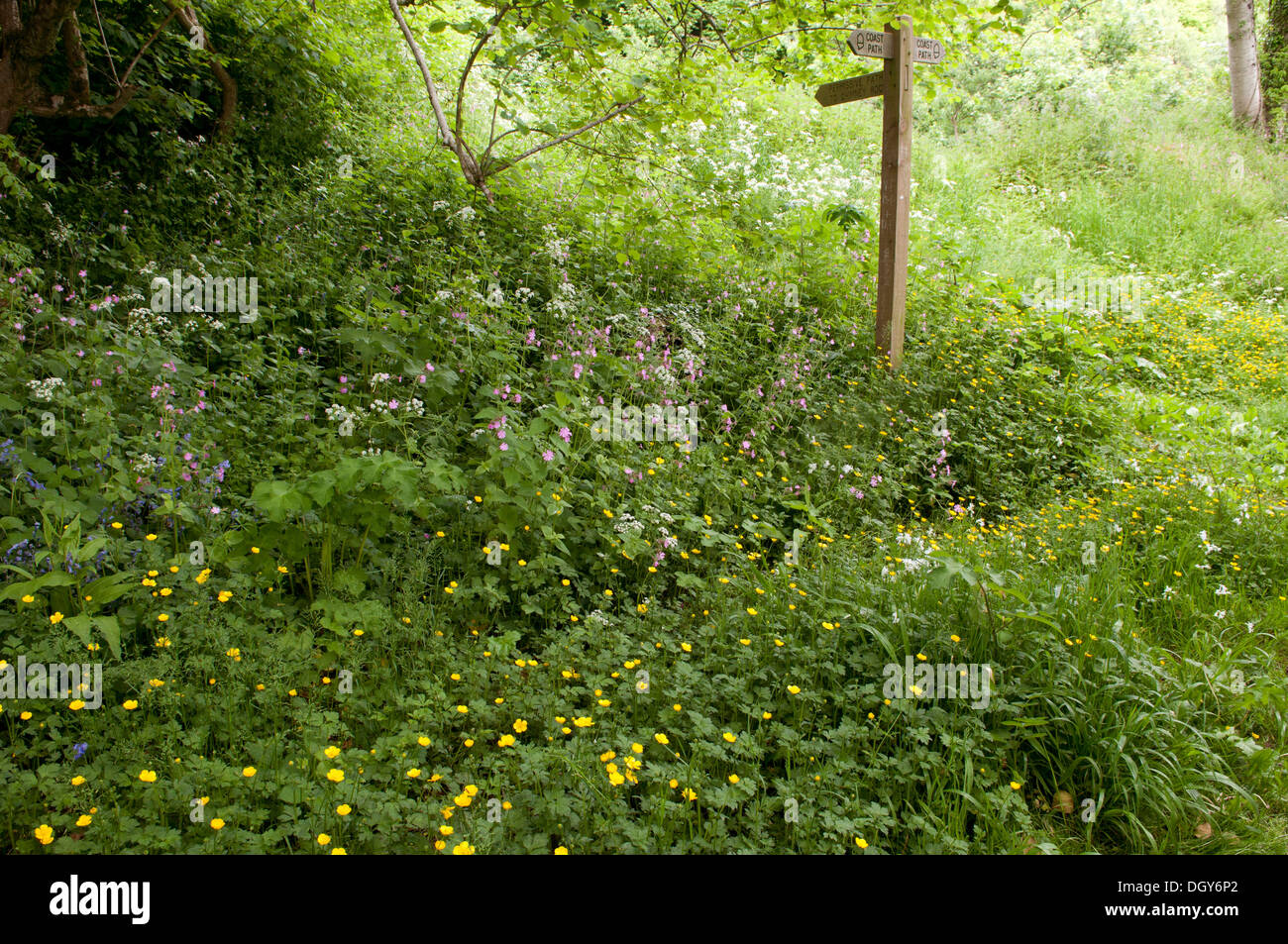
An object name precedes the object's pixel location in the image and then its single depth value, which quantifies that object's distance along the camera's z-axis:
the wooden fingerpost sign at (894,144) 6.37
